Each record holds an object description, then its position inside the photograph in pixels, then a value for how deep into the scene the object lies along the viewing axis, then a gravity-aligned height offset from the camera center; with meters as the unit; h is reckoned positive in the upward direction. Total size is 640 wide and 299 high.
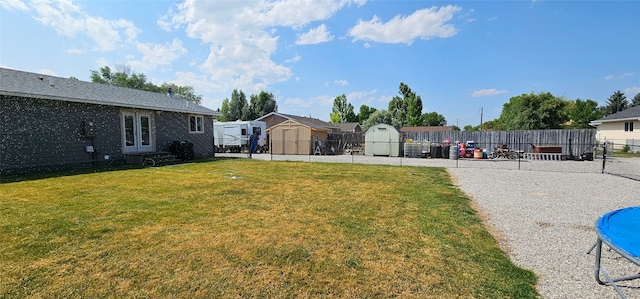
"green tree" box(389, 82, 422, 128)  48.44 +6.37
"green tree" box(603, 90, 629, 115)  46.28 +6.30
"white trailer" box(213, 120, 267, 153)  23.19 +0.72
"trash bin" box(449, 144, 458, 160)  17.43 -0.70
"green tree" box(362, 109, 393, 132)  44.59 +3.87
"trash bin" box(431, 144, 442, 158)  19.16 -0.67
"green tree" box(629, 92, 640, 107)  46.98 +6.81
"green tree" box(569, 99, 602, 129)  43.19 +4.46
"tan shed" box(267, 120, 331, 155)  20.67 +0.45
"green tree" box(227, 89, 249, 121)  43.72 +6.34
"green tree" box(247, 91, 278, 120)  44.19 +6.48
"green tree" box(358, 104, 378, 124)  59.16 +6.69
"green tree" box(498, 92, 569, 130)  28.67 +3.05
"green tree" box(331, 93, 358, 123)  57.60 +7.22
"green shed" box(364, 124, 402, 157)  20.02 +0.11
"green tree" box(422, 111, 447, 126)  63.50 +5.40
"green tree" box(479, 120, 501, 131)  55.63 +3.30
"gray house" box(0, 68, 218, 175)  9.01 +0.92
